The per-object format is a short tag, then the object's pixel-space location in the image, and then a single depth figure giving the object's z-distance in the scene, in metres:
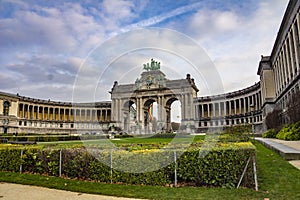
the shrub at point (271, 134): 32.56
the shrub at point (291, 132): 22.27
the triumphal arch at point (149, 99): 79.81
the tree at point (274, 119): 40.03
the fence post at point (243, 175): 7.48
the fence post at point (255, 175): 7.25
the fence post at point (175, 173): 8.02
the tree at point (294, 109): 26.11
